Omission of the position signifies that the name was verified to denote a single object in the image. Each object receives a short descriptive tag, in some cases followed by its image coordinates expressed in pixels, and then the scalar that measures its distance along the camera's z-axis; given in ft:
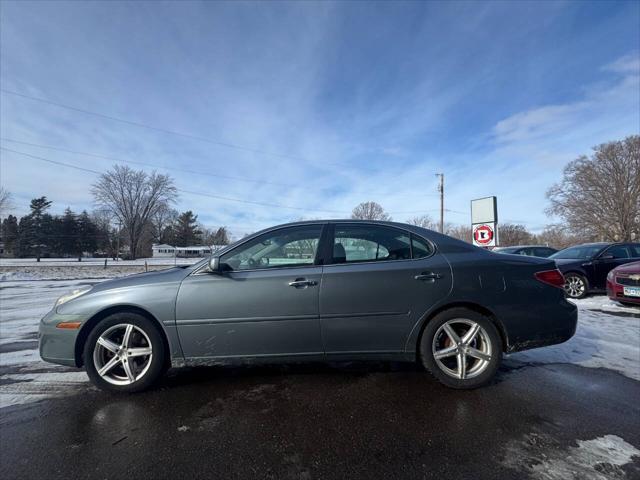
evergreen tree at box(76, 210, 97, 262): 208.68
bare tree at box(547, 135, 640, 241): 111.86
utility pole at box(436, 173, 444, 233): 92.84
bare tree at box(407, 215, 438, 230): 177.43
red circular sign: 30.63
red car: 19.42
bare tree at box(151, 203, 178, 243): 224.29
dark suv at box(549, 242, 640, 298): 25.55
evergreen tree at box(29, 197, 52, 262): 184.64
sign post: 30.55
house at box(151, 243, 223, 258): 244.16
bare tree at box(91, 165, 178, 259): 185.88
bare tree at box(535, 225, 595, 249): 120.67
